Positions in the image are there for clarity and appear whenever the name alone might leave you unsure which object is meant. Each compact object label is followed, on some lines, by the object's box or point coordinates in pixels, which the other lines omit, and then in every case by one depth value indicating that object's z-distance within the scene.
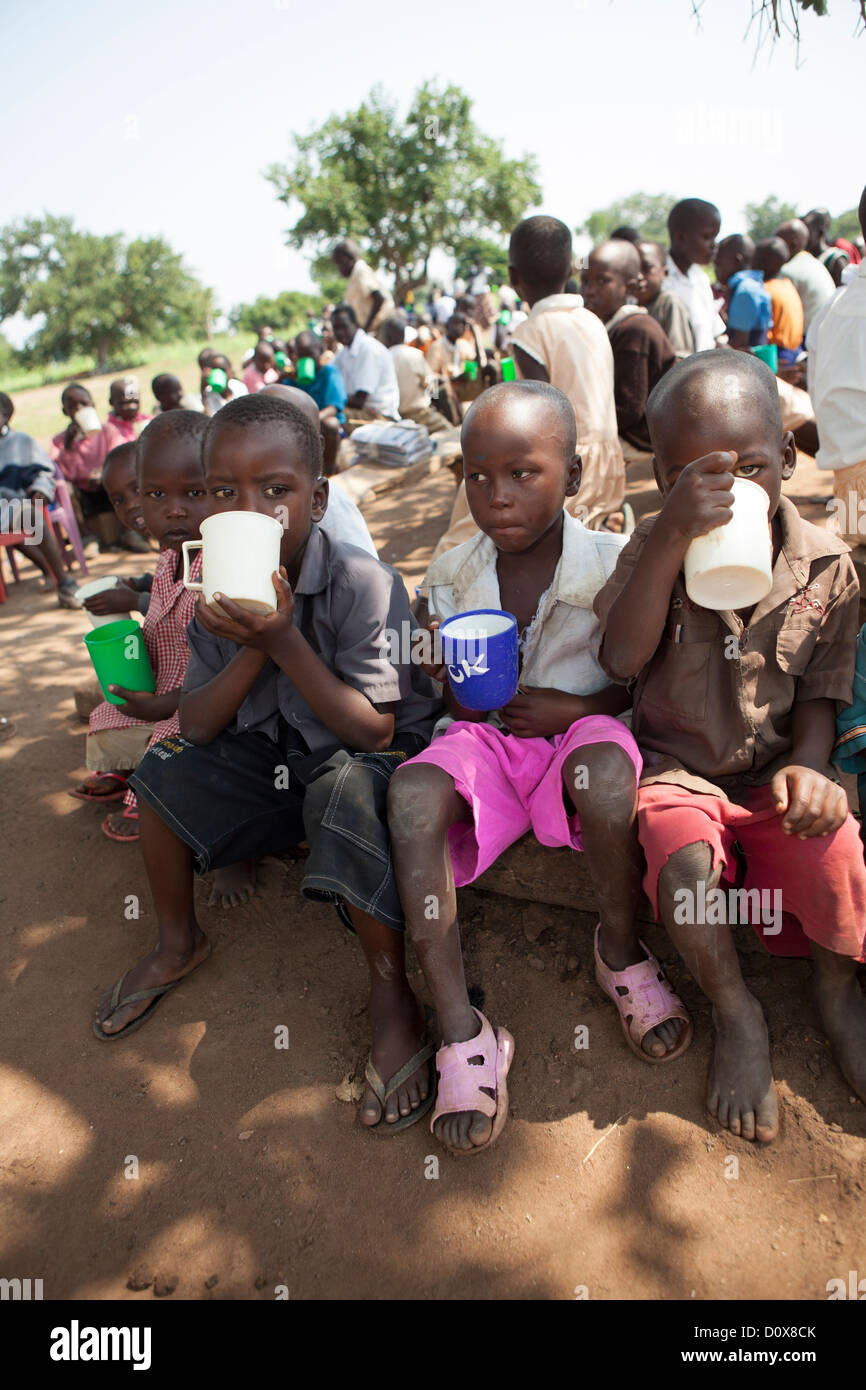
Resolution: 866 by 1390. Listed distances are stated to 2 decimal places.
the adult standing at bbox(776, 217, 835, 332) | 5.94
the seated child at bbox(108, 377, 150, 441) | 7.11
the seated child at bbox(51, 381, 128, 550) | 7.19
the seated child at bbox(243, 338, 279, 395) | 10.20
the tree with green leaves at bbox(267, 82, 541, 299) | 28.06
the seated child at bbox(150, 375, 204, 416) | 7.11
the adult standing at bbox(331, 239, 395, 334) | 8.96
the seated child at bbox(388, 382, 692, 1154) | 1.74
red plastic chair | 6.03
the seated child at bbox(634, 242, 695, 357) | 4.75
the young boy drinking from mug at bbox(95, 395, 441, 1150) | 1.81
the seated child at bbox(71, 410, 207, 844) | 2.46
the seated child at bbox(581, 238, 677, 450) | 4.03
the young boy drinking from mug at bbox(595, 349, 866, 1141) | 1.60
